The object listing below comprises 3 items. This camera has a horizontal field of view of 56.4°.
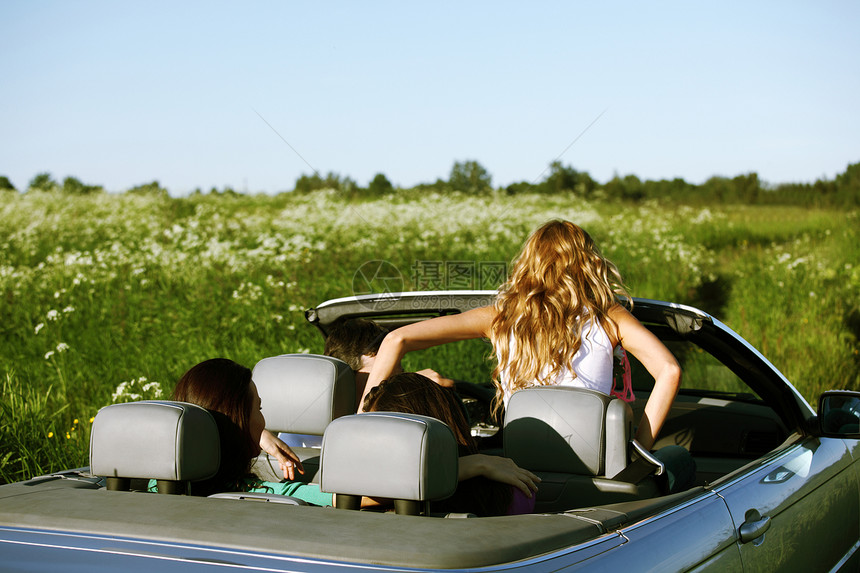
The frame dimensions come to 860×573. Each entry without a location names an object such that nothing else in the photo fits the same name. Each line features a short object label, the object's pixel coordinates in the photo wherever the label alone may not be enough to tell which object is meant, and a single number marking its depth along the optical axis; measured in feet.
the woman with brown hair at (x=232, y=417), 8.14
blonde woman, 10.16
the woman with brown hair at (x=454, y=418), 7.61
